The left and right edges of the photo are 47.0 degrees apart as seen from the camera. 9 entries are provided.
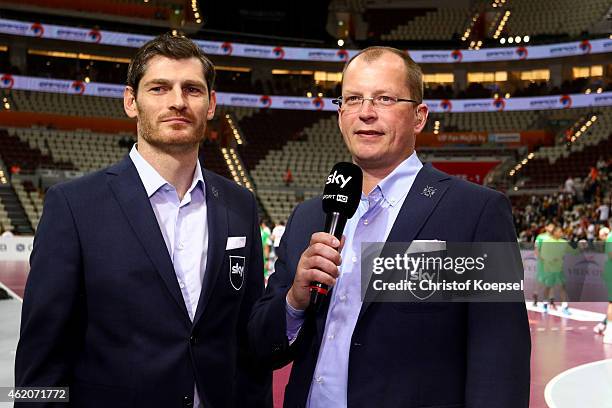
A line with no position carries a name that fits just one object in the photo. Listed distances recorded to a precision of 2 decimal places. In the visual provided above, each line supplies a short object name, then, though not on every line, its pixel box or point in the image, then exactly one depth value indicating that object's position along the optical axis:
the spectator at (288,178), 33.30
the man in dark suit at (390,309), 2.30
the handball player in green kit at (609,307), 10.34
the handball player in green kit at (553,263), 13.20
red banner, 35.19
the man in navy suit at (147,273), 2.59
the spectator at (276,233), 20.36
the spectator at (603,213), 22.56
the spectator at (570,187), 28.32
